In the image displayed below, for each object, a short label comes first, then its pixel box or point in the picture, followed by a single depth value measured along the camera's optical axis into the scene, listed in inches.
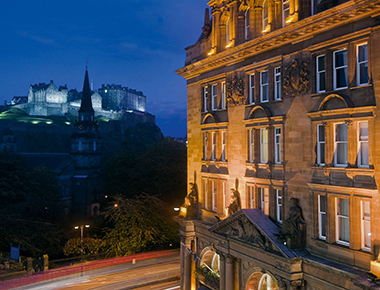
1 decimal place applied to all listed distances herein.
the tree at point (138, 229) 1561.3
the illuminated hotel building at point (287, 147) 550.0
